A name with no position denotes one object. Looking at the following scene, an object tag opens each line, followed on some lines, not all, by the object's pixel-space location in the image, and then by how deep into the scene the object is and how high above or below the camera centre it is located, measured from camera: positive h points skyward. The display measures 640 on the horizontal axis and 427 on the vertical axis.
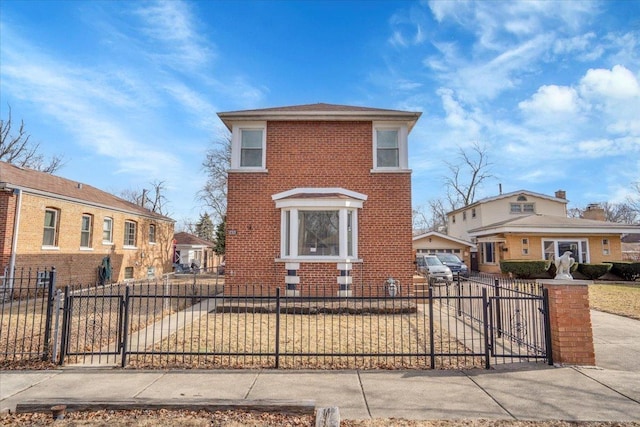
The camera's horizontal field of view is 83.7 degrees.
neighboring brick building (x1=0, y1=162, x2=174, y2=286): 13.51 +1.18
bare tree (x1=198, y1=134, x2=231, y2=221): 33.19 +6.67
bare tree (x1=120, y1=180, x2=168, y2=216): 48.59 +7.24
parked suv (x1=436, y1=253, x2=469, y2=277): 21.14 -0.45
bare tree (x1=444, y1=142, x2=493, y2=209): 43.72 +8.33
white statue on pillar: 5.96 -0.17
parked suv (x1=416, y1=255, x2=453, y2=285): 17.48 -0.69
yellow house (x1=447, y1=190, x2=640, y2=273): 23.03 +1.09
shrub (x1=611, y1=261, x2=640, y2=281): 21.61 -0.83
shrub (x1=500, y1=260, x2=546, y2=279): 21.66 -0.73
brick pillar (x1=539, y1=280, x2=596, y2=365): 5.63 -1.07
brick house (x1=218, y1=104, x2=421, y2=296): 11.97 +1.93
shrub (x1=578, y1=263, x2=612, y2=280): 21.53 -0.83
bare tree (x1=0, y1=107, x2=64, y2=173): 29.28 +8.71
